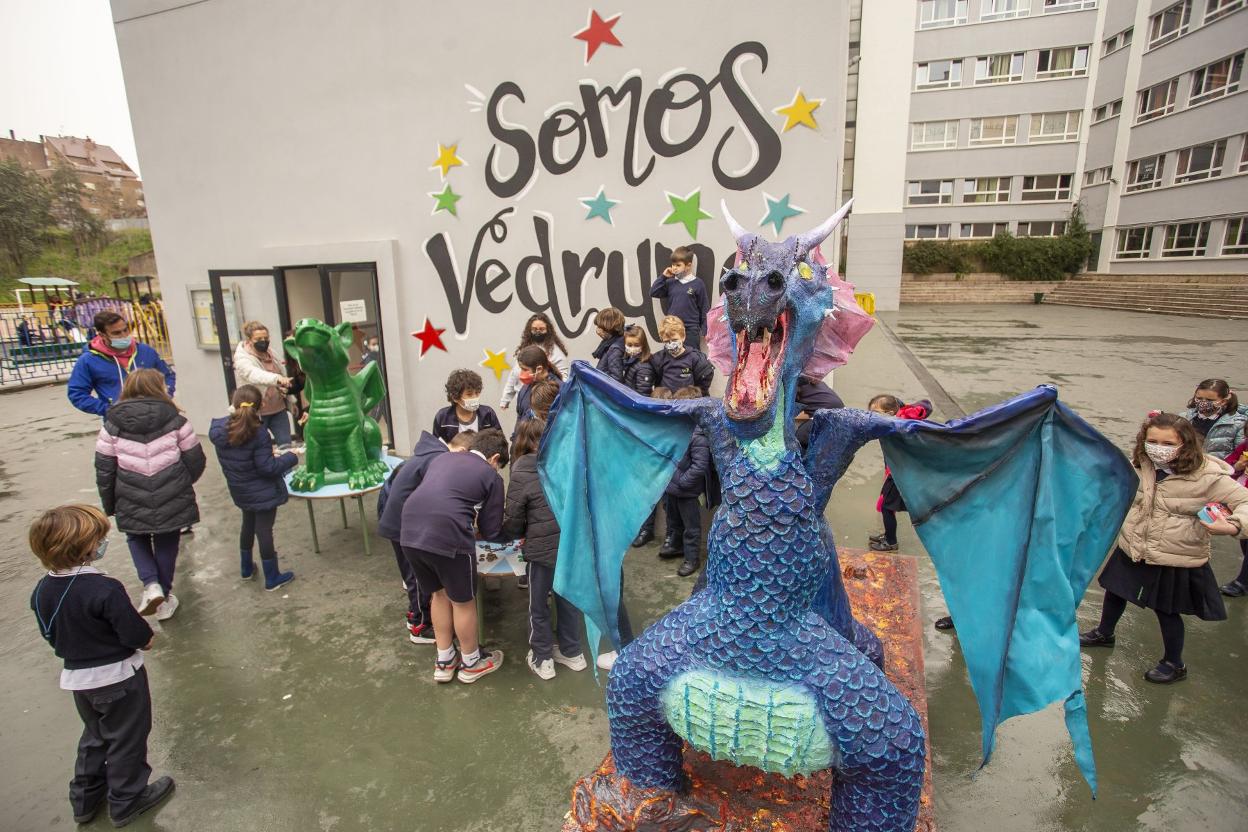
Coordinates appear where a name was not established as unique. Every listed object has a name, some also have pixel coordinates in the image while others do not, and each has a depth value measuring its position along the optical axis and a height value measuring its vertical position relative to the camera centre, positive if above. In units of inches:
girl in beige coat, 111.4 -45.1
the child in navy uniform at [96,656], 89.7 -51.1
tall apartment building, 839.1 +211.2
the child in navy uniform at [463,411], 148.2 -30.4
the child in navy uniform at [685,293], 206.5 -4.6
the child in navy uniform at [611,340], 191.6 -18.4
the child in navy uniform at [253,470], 152.6 -44.1
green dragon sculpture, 168.2 -37.3
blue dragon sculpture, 63.1 -33.5
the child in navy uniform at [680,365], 181.0 -24.1
